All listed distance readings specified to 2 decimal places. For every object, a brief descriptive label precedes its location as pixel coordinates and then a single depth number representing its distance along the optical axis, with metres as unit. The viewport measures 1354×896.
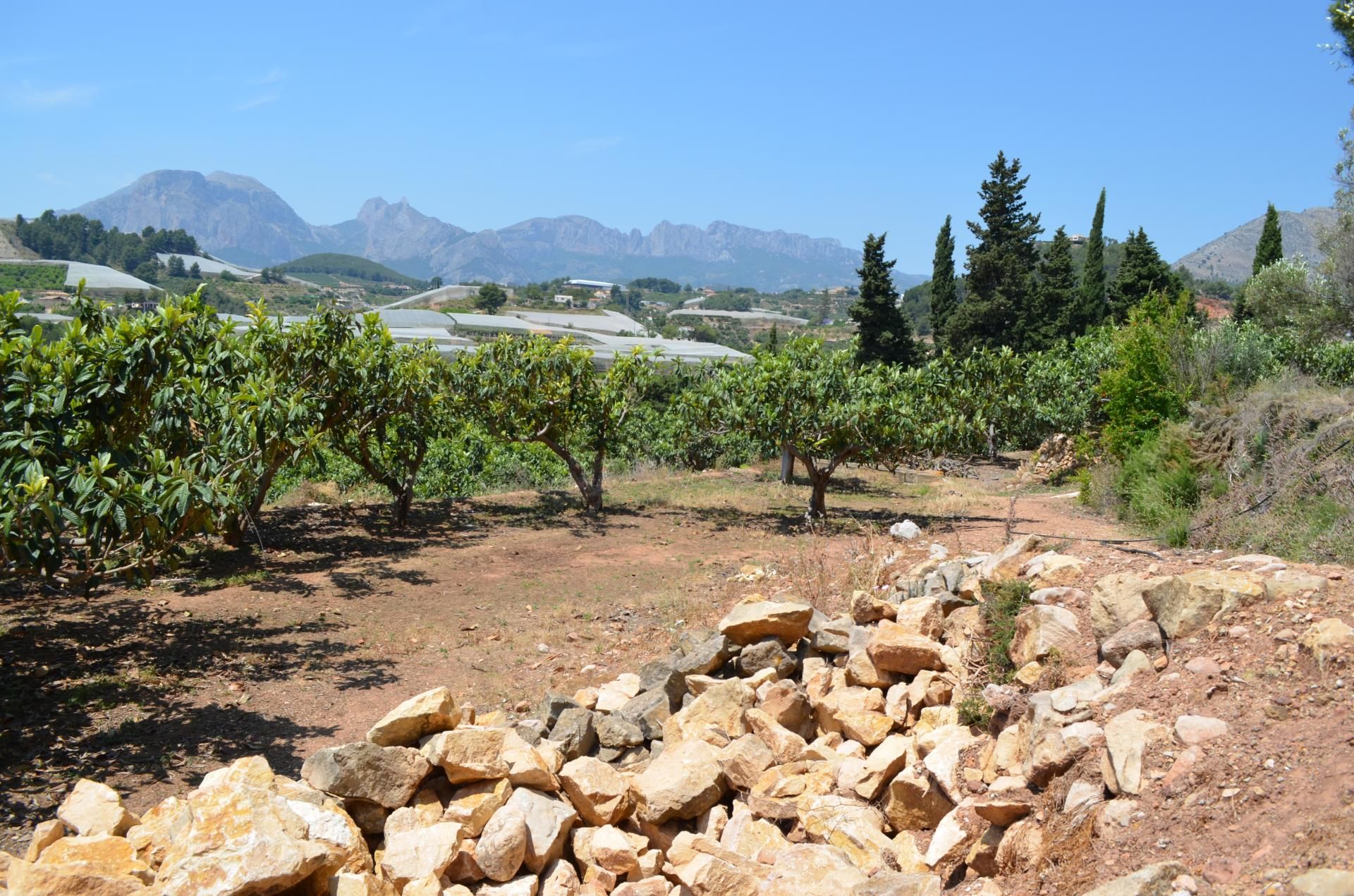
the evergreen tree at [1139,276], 45.38
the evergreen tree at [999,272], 46.09
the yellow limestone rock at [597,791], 5.93
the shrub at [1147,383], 20.44
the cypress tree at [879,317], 43.62
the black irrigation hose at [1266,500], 11.47
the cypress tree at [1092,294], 48.56
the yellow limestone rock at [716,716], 7.29
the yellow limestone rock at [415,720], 6.18
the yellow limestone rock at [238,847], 4.44
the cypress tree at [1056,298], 46.75
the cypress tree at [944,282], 52.47
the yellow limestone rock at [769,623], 8.48
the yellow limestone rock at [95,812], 5.17
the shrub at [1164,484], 13.73
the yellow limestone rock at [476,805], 5.64
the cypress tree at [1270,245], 43.00
